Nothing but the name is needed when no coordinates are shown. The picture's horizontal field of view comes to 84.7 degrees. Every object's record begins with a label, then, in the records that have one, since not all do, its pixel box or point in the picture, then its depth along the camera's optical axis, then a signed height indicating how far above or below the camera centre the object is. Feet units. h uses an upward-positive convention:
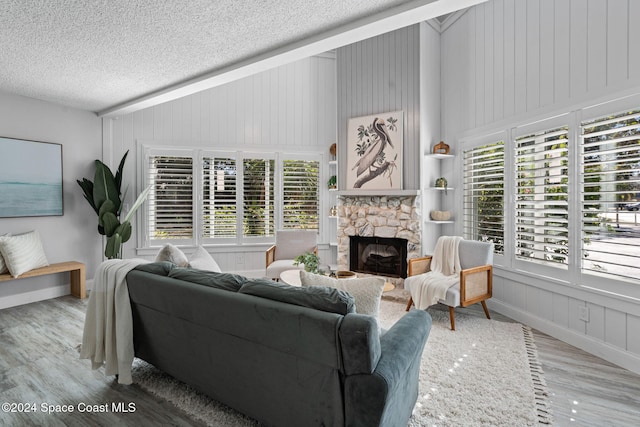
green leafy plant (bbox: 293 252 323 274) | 12.96 -1.99
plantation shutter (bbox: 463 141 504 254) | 14.15 +0.66
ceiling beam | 8.18 +4.76
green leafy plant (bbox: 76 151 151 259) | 16.29 +0.28
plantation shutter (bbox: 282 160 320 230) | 20.49 +0.92
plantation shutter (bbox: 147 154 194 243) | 18.80 +0.68
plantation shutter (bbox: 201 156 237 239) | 19.43 +0.70
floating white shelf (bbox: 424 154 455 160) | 16.02 +2.47
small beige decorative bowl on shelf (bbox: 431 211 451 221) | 16.42 -0.28
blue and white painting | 14.64 +1.40
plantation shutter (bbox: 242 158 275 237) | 19.98 +0.67
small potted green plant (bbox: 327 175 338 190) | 19.70 +1.54
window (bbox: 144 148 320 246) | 18.90 +0.80
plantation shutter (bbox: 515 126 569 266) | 11.46 +0.42
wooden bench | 14.69 -2.70
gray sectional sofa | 5.22 -2.42
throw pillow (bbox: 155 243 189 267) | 10.05 -1.34
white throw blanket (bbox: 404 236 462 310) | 12.37 -2.59
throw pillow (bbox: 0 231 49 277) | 13.76 -1.72
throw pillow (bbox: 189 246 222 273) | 10.21 -1.57
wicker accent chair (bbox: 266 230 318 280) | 17.48 -1.78
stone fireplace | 16.30 -0.65
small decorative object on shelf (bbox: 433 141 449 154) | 16.01 +2.79
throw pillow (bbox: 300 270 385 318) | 6.77 -1.58
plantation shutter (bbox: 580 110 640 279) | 9.31 +0.42
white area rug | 7.16 -4.22
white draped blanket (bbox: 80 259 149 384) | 8.34 -2.77
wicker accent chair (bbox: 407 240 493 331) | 11.98 -2.42
